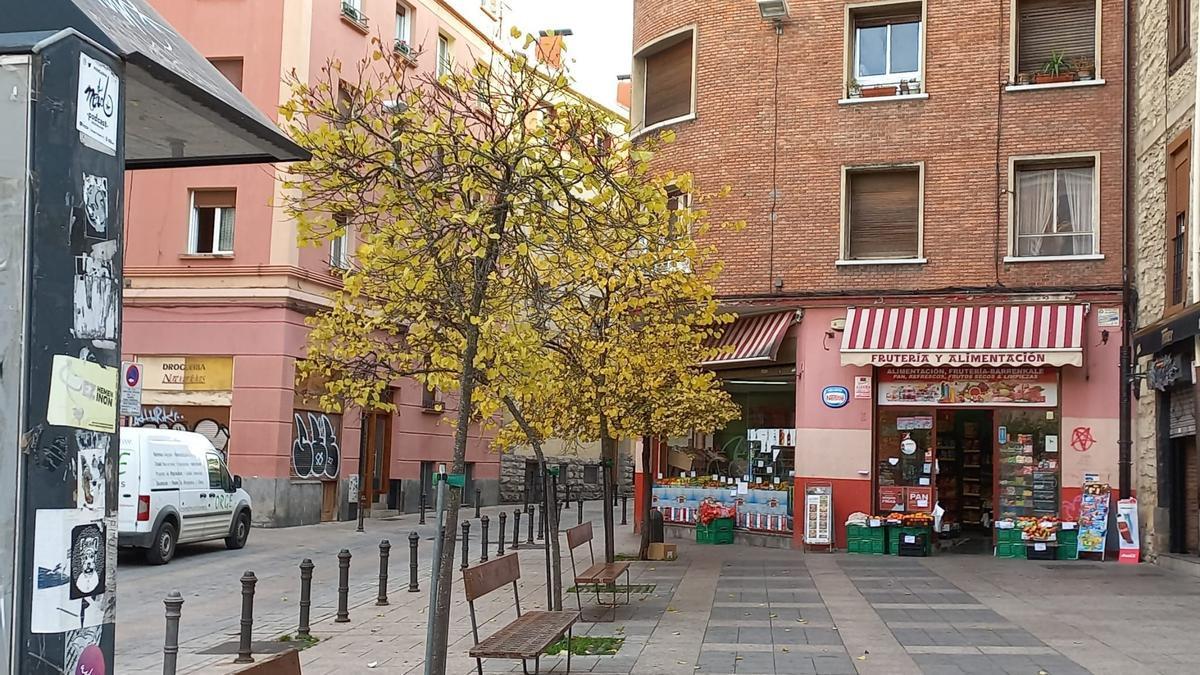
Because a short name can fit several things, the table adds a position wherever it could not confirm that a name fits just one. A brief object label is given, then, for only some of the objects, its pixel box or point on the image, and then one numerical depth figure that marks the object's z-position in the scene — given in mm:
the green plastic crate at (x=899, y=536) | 20125
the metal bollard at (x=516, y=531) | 21328
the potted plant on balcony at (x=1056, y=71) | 20562
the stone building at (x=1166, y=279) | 17094
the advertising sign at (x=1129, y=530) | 18734
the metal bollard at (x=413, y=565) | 15398
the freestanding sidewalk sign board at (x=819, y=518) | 20672
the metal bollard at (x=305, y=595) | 11672
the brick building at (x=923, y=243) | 20000
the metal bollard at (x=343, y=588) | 12781
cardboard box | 19078
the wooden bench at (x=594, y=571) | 12479
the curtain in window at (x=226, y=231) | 26297
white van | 17375
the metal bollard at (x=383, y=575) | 14121
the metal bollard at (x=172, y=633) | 8359
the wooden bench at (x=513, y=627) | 8477
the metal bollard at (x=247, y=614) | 10430
